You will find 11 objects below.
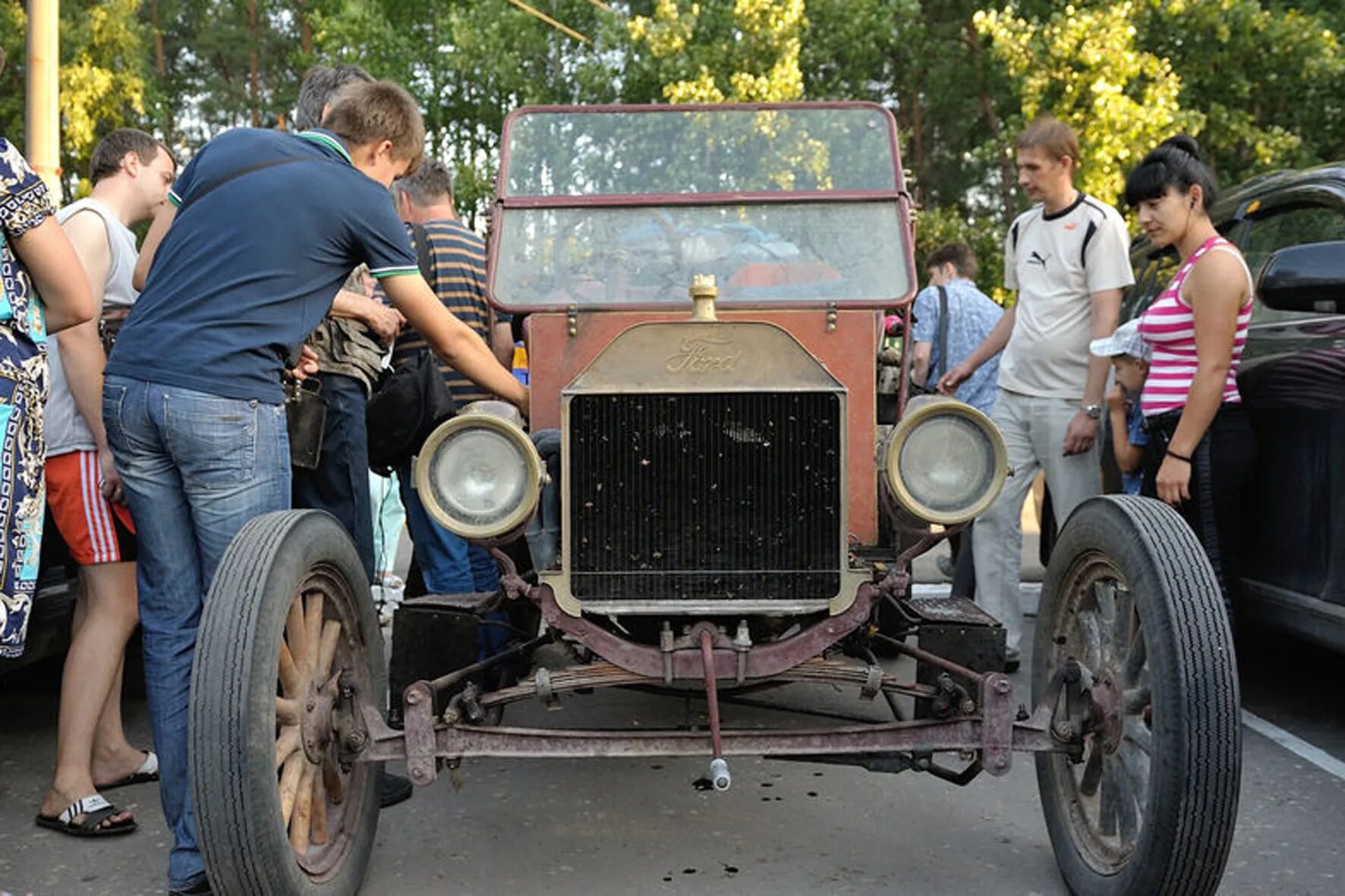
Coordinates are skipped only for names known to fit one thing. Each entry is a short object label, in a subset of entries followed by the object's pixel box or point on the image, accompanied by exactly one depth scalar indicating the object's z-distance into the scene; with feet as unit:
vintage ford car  9.61
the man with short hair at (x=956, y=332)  23.75
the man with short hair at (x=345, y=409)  14.20
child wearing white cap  16.06
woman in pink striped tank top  14.46
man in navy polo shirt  10.98
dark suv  13.55
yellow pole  27.12
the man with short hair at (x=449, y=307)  16.39
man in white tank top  12.57
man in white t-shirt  17.58
